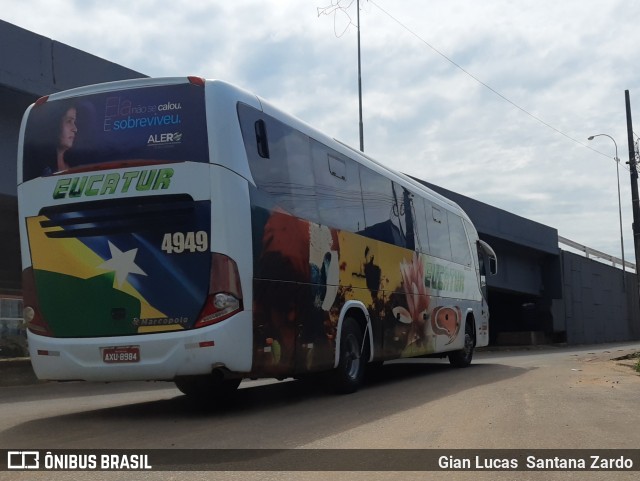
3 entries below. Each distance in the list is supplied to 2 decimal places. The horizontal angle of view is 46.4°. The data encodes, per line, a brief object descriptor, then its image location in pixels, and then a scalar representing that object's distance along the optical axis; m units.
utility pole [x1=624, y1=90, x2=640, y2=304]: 24.38
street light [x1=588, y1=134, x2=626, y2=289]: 54.51
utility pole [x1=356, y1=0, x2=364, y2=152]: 28.27
